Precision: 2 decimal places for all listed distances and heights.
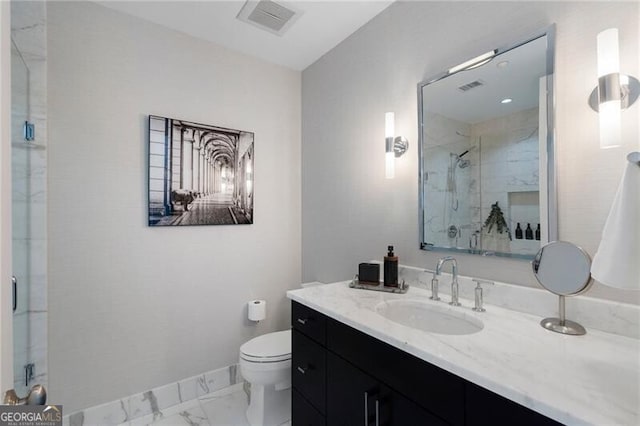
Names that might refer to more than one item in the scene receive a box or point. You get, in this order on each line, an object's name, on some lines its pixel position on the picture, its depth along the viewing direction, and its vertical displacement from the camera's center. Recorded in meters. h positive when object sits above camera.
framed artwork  1.97 +0.28
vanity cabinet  0.78 -0.57
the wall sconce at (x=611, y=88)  0.94 +0.39
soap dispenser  1.62 -0.31
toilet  1.75 -0.96
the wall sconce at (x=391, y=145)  1.71 +0.39
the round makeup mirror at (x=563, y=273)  1.00 -0.21
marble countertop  0.63 -0.40
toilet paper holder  2.26 -0.72
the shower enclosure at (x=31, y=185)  1.47 +0.16
